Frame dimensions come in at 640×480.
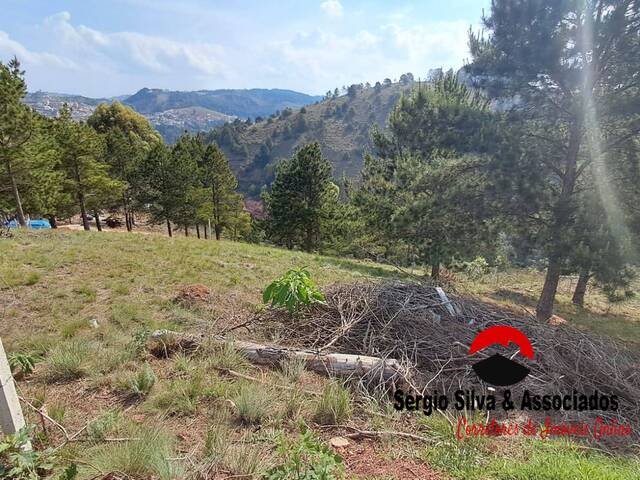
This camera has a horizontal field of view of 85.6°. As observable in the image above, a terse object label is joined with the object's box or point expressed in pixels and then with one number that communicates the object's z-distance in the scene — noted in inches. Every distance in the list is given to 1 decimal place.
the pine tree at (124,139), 934.4
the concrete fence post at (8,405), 88.7
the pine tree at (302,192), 802.8
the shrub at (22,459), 85.3
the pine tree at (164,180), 845.2
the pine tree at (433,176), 340.8
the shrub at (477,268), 465.9
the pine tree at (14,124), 462.6
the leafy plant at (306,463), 84.5
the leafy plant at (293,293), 196.7
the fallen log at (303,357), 149.0
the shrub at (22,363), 137.9
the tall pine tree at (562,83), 279.7
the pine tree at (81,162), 677.3
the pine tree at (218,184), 984.3
